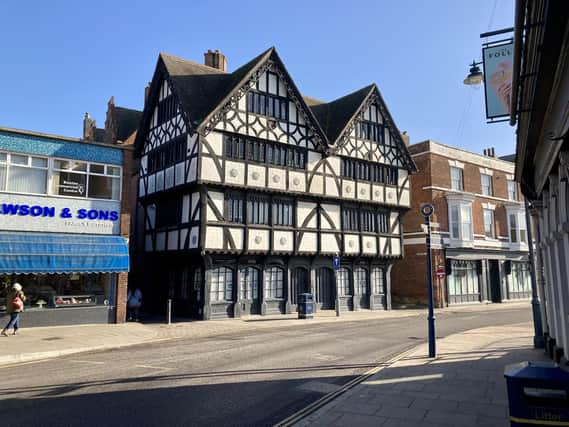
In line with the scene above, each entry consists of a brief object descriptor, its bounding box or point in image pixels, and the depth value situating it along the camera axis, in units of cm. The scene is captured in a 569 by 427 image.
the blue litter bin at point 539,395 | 402
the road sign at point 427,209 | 1211
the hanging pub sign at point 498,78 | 861
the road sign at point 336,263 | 2504
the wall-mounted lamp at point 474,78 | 1398
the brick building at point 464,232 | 3353
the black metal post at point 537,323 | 1284
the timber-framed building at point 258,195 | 2288
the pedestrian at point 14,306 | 1620
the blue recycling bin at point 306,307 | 2281
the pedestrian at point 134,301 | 2119
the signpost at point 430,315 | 1123
